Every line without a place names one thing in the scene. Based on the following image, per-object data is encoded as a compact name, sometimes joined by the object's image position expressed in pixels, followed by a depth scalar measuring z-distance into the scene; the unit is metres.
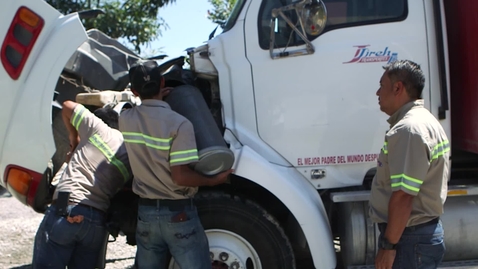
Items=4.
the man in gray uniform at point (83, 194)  3.37
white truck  3.71
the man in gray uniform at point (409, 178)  2.65
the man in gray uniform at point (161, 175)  3.08
